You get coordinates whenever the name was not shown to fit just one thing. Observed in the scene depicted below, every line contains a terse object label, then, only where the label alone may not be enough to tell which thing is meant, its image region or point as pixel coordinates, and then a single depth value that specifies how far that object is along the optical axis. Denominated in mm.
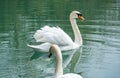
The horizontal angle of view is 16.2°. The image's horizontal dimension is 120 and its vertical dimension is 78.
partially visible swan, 6707
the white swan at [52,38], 10484
